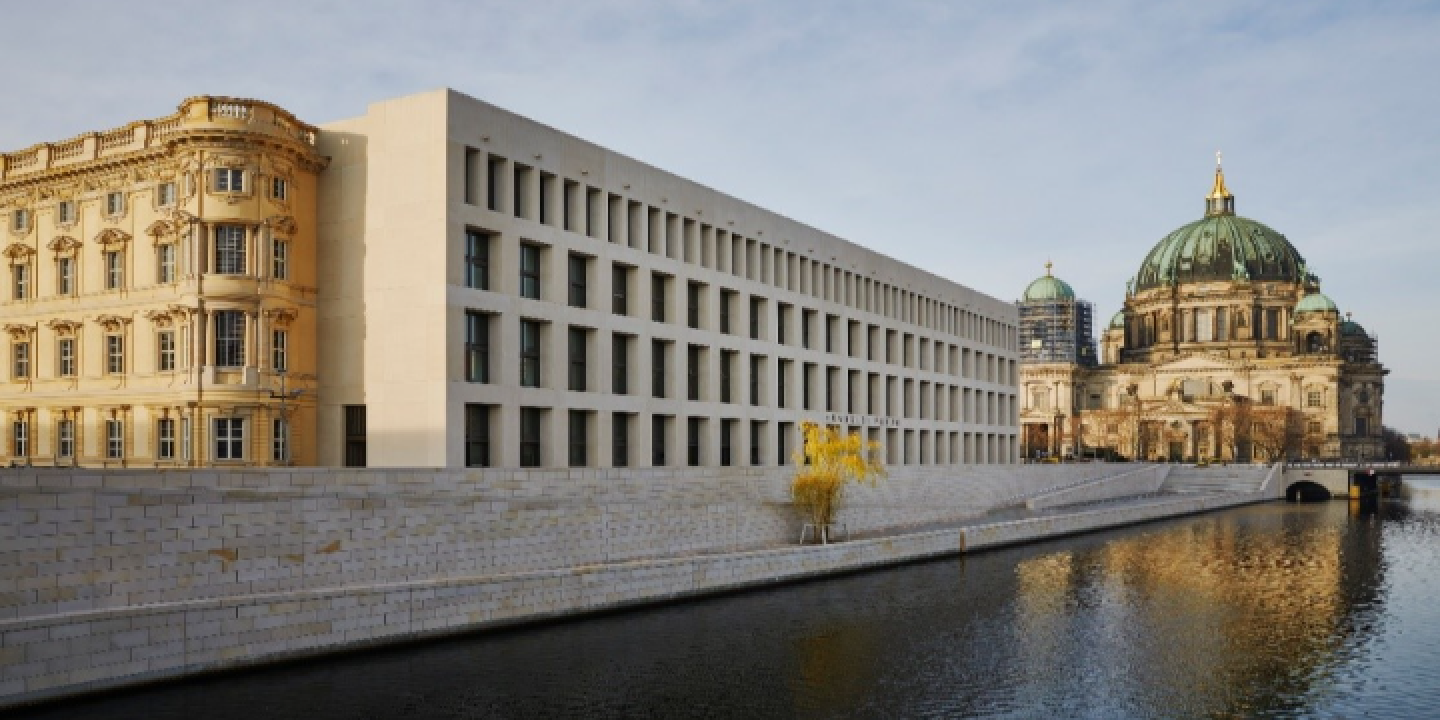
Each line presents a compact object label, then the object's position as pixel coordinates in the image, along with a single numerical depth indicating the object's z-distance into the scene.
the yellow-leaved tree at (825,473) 52.25
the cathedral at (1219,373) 170.50
